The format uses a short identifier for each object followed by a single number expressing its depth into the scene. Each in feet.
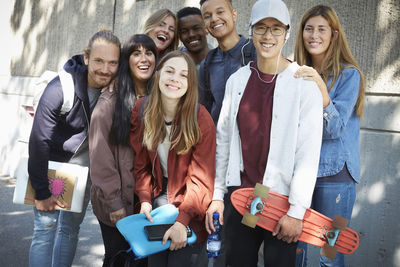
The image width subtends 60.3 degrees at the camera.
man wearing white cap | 6.53
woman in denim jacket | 7.72
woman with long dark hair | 7.97
